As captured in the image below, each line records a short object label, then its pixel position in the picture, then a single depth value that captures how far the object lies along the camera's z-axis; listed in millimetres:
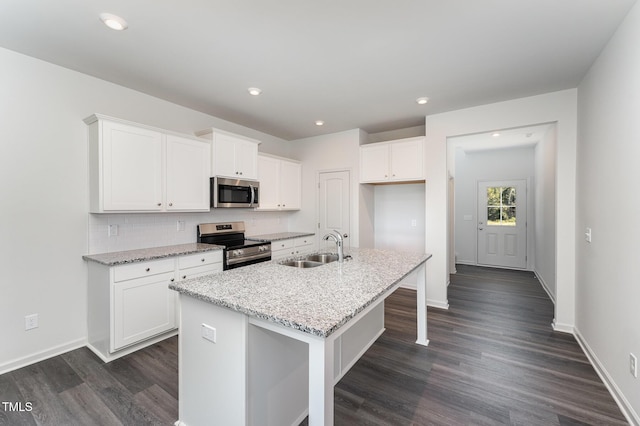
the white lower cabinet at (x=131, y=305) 2418
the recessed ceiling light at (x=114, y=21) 1853
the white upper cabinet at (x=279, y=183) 4395
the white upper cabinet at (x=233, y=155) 3545
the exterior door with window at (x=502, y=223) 5891
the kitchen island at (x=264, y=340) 1210
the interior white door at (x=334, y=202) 4629
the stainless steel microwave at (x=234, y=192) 3541
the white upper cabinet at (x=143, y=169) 2592
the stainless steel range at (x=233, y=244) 3479
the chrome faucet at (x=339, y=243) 2438
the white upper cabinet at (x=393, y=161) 3969
